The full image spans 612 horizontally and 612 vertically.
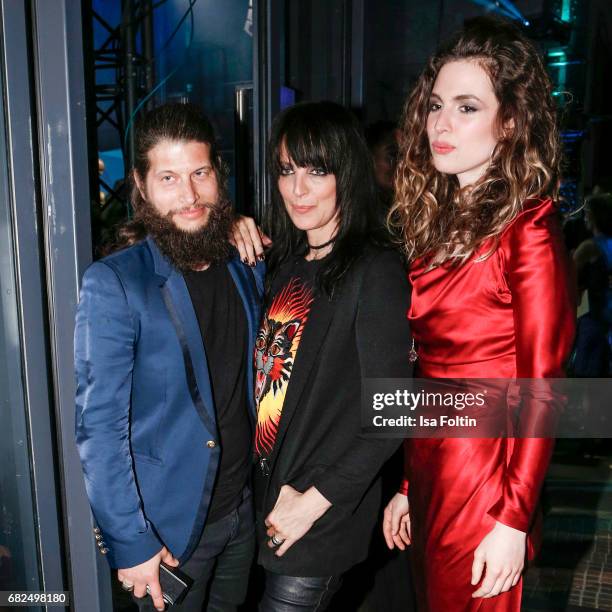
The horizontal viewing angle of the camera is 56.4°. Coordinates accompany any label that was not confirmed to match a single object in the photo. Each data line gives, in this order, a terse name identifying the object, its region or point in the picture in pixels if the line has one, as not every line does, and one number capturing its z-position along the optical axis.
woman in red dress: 1.15
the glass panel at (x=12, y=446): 1.49
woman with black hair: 1.36
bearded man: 1.28
